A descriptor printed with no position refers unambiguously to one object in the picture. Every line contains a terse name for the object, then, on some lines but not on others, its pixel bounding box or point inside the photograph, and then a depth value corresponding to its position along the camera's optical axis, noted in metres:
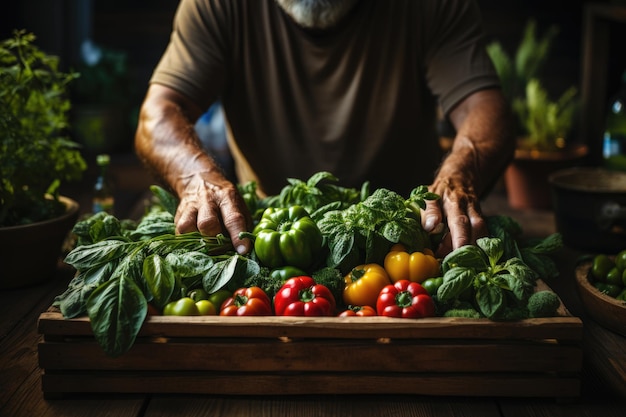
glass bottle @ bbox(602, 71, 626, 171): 3.08
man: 2.30
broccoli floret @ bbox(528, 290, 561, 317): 1.46
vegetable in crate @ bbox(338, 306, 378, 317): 1.49
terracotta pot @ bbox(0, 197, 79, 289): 2.00
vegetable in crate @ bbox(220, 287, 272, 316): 1.48
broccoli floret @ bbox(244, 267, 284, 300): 1.60
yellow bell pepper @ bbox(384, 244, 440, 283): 1.61
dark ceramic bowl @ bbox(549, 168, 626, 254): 2.37
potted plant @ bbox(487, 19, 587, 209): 3.16
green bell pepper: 1.65
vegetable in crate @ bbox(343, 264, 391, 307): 1.57
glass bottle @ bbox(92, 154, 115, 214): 2.60
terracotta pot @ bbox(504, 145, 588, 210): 3.15
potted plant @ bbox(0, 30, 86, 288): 2.05
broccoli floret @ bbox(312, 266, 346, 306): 1.61
